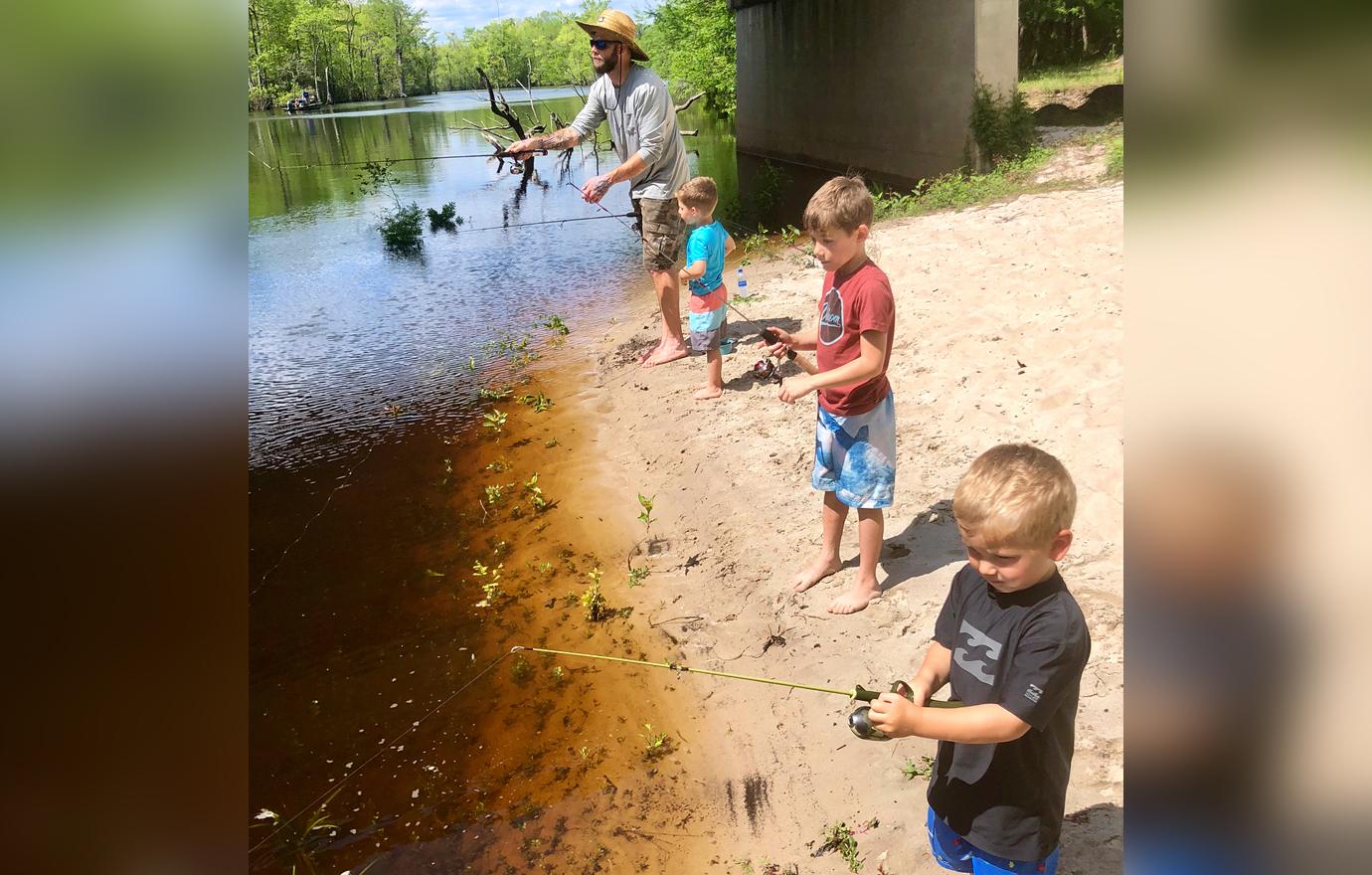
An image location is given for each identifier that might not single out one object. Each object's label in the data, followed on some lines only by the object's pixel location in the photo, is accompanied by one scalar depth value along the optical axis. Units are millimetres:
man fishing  5973
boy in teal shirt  5656
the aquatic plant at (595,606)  4074
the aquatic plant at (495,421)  6348
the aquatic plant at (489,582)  4352
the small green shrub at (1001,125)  10453
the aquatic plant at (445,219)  14070
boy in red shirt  3092
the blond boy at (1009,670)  1736
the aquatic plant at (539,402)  6590
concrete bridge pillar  10992
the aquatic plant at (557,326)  8328
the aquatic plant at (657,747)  3271
